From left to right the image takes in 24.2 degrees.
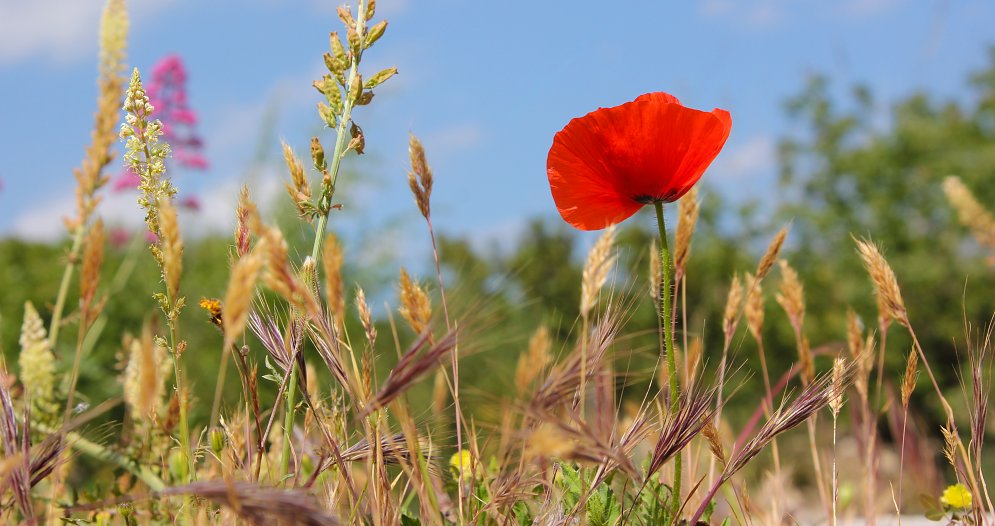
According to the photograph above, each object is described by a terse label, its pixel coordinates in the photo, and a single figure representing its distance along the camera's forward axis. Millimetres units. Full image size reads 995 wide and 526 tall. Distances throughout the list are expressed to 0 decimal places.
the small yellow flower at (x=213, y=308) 784
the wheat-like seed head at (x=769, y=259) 872
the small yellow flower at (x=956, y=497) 914
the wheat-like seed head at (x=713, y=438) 789
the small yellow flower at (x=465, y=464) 909
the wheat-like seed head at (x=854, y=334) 890
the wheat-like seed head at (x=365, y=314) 777
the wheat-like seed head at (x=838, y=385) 785
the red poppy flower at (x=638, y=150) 797
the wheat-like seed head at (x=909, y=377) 807
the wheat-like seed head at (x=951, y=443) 799
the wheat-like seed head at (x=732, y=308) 887
